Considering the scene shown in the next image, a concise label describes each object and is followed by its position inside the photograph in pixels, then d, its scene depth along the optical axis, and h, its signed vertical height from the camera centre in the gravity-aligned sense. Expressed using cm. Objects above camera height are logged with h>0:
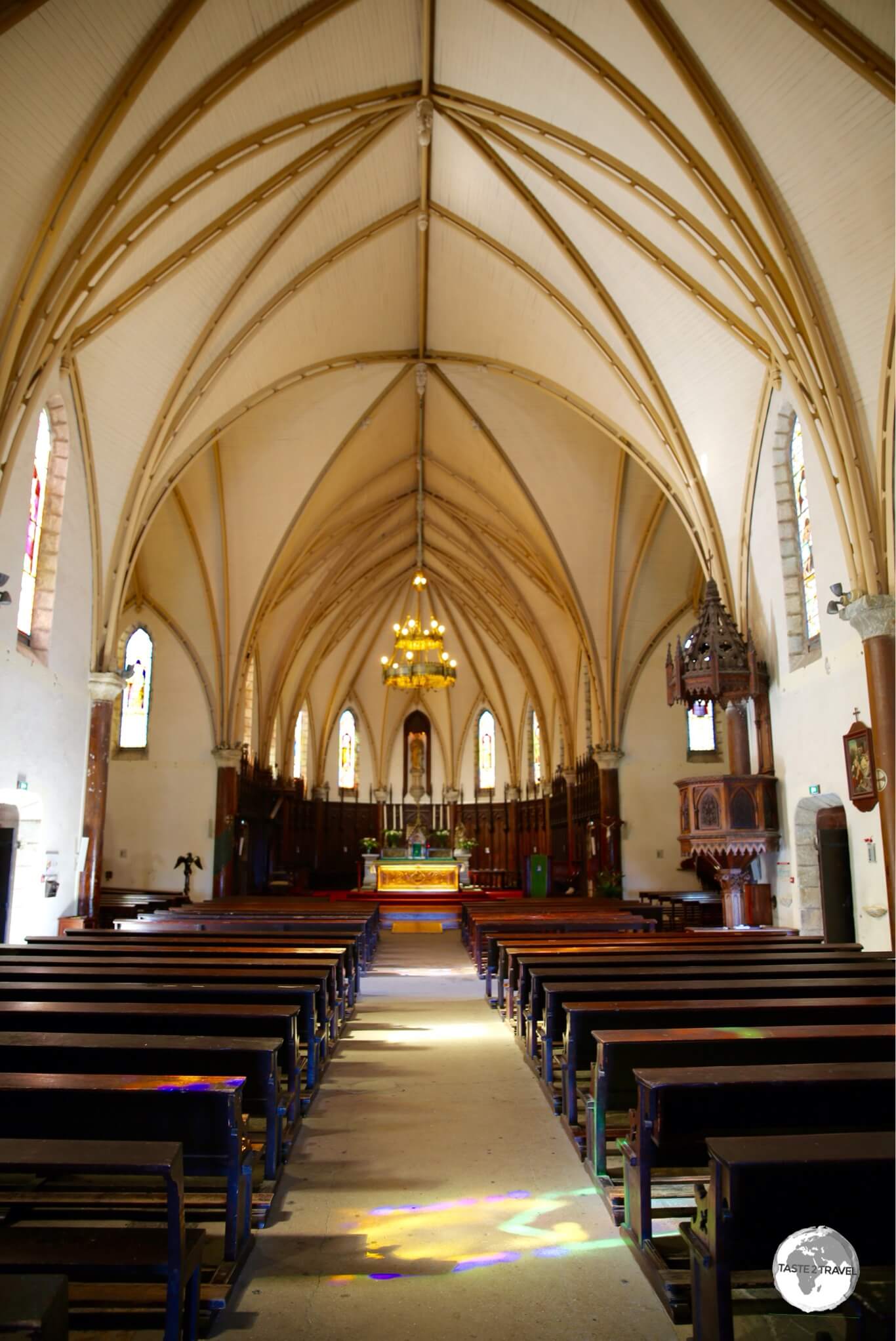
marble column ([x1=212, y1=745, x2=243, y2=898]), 2656 +76
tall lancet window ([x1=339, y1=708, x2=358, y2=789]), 4144 +408
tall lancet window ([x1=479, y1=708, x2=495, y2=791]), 4147 +408
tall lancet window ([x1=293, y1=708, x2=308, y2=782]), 3785 +385
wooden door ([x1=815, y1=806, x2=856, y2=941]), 1549 -61
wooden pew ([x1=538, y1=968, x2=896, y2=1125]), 632 -106
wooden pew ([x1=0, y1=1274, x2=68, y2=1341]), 222 -115
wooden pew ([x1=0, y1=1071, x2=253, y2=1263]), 412 -129
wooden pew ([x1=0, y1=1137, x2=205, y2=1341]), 313 -140
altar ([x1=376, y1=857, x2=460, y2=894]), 2719 -101
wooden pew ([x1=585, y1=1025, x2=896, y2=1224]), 488 -111
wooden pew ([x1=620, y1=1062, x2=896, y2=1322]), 411 -122
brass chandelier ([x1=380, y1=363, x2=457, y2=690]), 2647 +526
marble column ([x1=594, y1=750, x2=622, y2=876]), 2698 +95
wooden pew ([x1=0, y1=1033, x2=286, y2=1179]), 475 -113
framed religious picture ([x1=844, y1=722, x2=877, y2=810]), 1263 +105
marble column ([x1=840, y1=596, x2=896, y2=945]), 1200 +221
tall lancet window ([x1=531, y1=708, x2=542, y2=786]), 3744 +363
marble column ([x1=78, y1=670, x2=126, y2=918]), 1750 +128
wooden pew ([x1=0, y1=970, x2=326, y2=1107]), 659 -109
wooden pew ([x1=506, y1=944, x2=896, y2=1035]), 789 -110
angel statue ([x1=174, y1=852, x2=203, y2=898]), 2456 -54
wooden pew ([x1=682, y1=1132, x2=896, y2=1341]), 310 -123
